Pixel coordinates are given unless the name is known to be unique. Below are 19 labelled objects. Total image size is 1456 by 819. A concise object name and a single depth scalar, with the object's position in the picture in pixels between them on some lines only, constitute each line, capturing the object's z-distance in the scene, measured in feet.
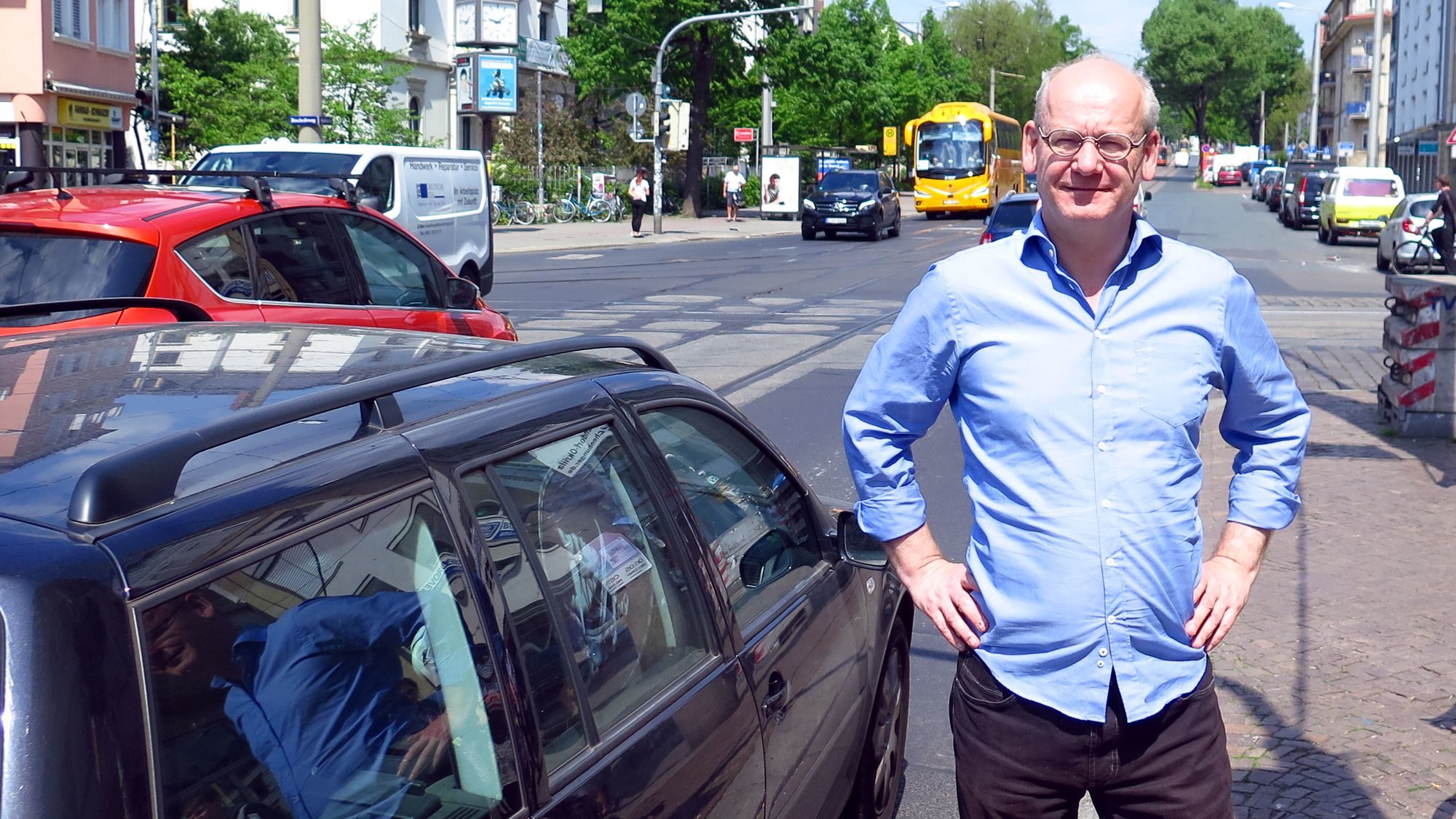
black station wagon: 5.29
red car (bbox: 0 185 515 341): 20.44
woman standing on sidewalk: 125.49
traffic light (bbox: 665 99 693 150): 128.88
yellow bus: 166.09
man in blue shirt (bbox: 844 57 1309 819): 7.97
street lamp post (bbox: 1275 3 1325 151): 216.95
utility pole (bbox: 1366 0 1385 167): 146.00
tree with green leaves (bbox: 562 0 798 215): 156.35
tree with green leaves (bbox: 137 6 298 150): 105.09
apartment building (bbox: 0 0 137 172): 106.22
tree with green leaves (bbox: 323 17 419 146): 106.93
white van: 50.52
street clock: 162.71
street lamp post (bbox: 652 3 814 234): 127.75
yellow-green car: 118.11
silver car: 88.22
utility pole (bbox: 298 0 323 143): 64.49
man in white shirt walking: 154.61
